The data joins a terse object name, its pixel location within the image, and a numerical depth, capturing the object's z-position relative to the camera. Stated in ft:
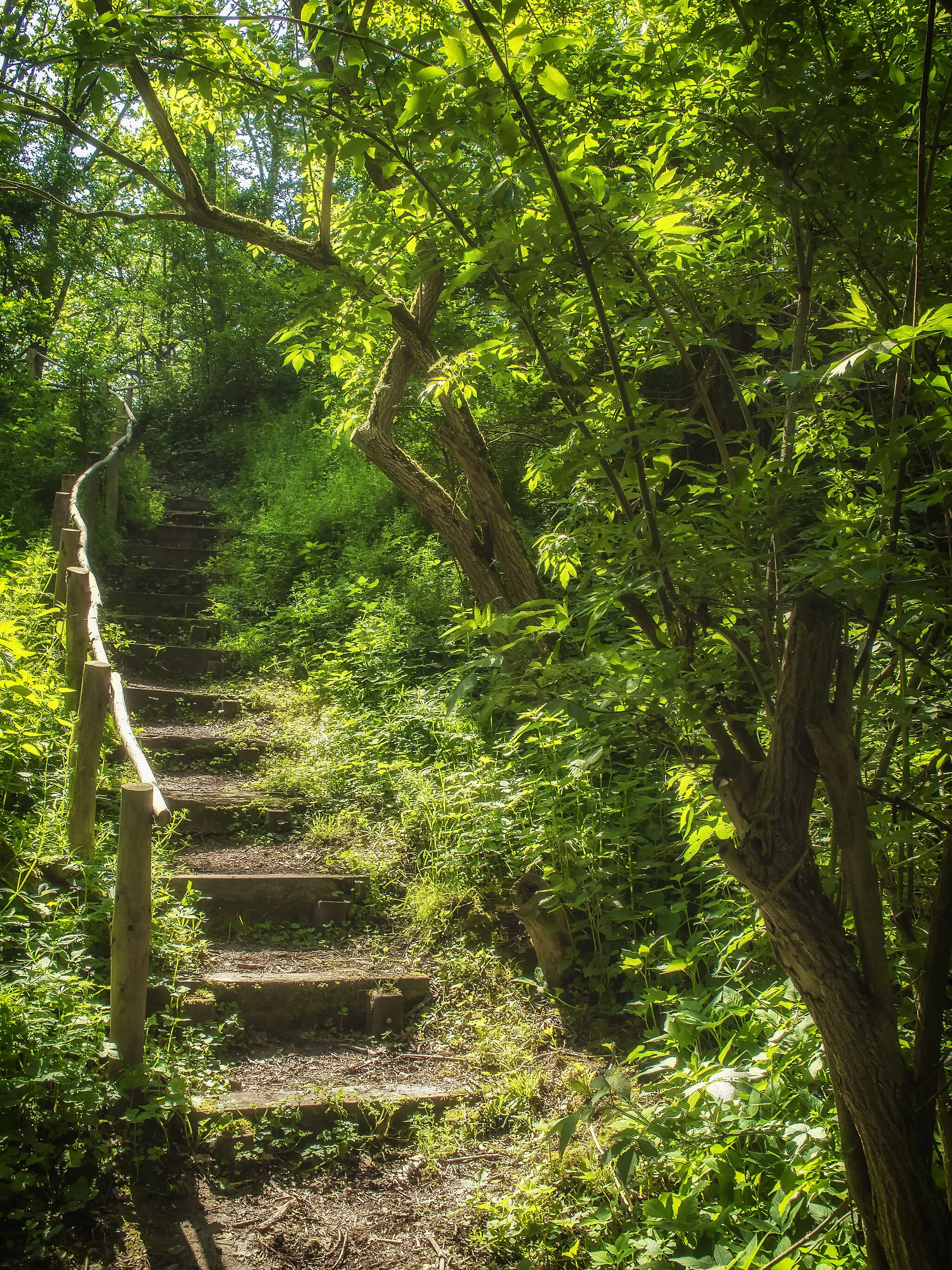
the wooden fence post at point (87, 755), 12.28
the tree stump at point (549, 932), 13.24
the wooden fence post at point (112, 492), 29.19
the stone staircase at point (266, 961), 11.42
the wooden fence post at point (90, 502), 26.68
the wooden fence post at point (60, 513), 22.11
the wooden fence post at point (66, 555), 18.28
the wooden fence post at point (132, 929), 9.90
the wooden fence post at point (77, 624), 15.05
